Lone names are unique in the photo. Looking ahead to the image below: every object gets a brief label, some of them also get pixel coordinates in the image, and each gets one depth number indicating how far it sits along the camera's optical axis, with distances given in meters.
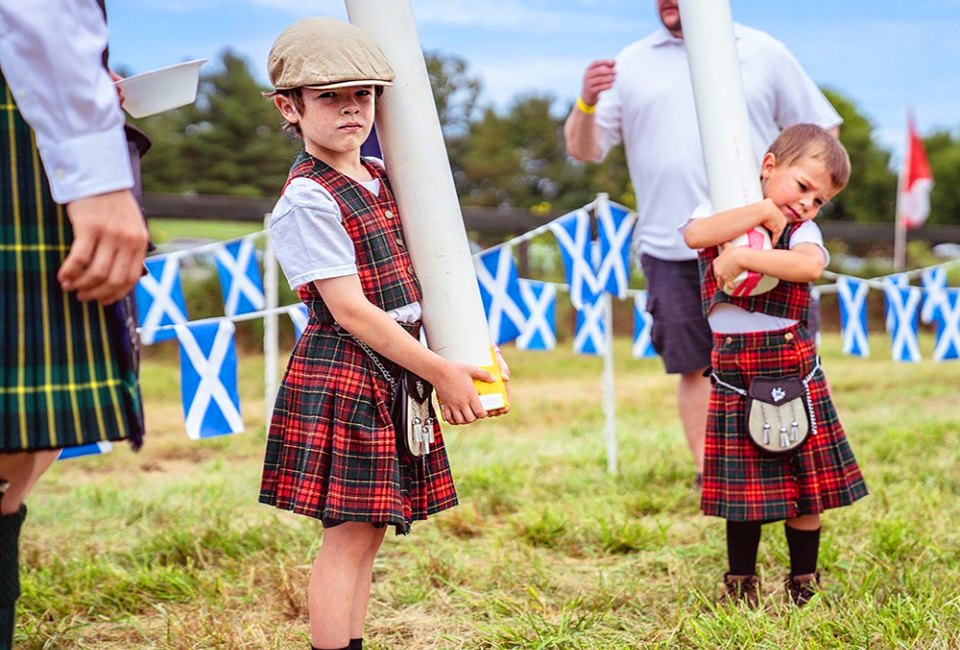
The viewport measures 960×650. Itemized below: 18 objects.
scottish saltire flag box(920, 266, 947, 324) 6.19
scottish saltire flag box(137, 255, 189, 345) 4.65
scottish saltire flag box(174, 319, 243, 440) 3.47
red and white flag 13.02
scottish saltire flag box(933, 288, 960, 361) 6.29
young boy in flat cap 1.90
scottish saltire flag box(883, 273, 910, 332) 6.11
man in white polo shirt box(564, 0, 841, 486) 3.52
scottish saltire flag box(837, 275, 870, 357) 5.67
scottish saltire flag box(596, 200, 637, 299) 4.81
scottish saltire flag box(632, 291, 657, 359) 5.68
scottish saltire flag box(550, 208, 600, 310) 4.66
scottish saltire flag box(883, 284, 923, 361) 5.96
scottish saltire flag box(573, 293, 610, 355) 5.17
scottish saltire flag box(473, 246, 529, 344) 4.50
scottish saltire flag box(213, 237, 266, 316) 4.80
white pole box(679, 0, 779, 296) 2.49
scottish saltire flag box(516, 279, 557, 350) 4.68
